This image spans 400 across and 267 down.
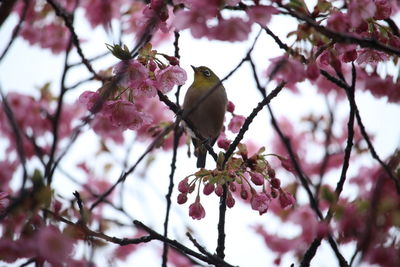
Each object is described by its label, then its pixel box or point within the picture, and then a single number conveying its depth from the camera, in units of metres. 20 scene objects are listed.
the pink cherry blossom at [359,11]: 4.53
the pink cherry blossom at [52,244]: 4.22
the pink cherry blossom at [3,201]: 5.01
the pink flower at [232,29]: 4.73
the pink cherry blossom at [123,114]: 5.87
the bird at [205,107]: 9.86
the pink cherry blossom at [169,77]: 5.93
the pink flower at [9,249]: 4.57
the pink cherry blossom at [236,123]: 7.65
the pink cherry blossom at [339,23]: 4.57
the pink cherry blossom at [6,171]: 9.28
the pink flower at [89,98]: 5.85
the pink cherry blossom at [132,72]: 5.46
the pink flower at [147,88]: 5.79
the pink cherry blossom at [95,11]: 9.81
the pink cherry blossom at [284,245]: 5.06
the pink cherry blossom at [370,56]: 5.79
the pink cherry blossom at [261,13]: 4.51
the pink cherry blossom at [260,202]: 5.98
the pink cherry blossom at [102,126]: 8.75
